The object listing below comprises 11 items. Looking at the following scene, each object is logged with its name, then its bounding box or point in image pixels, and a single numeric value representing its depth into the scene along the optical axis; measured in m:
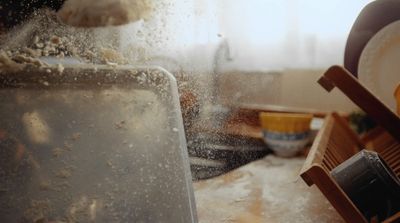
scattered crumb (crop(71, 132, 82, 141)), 0.60
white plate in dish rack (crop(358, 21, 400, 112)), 0.91
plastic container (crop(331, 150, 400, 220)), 0.64
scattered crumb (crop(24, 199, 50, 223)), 0.56
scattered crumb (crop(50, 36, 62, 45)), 0.61
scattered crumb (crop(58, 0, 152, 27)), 0.59
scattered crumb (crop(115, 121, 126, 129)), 0.61
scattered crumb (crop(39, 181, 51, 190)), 0.57
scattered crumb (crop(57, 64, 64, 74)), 0.60
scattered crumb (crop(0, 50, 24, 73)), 0.58
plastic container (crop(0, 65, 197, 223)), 0.57
